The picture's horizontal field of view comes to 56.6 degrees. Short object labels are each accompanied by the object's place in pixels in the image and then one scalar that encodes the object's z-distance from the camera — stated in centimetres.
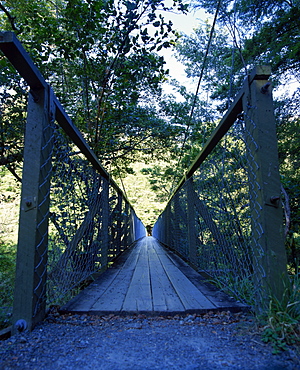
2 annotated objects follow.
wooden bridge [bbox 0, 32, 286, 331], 108
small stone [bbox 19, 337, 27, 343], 95
